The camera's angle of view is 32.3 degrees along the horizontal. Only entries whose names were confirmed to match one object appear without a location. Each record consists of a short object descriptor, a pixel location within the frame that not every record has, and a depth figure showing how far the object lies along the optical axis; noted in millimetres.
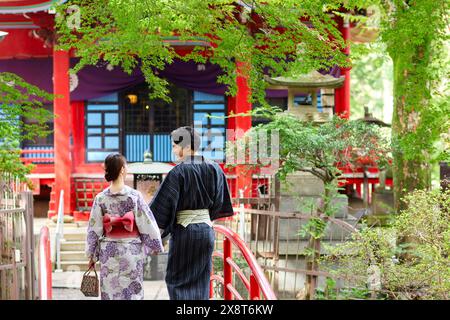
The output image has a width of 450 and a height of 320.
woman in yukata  6137
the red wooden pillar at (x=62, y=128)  15148
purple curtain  17078
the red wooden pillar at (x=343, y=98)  16766
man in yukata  6391
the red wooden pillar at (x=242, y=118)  14442
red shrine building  16875
